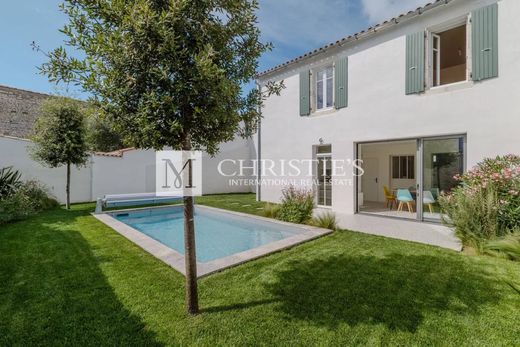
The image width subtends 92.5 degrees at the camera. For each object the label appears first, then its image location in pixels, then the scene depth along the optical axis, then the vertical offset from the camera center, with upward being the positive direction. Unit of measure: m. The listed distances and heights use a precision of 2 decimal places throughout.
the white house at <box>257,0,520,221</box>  7.13 +2.44
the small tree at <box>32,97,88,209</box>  10.90 +1.71
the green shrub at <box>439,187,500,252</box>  5.75 -1.08
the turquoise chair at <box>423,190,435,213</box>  8.55 -0.92
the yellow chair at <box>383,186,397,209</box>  11.09 -1.22
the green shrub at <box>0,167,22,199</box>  9.62 -0.52
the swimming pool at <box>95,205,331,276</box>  5.60 -2.05
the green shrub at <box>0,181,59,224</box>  8.84 -1.25
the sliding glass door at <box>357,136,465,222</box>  8.21 -0.10
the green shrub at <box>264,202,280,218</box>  9.55 -1.51
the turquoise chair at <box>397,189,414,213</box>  10.05 -1.03
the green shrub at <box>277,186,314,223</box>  8.74 -1.27
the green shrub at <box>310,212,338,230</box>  7.90 -1.60
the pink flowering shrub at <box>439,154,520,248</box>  5.77 -0.77
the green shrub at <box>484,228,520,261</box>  5.15 -1.58
